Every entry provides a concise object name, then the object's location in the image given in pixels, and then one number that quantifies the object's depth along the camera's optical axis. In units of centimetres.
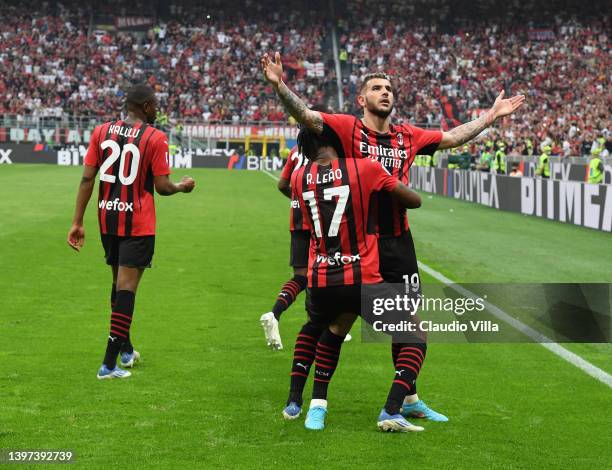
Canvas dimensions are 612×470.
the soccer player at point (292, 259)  1577
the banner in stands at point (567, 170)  6719
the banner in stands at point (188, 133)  10369
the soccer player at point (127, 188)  1387
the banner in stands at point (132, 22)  12887
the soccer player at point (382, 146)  1145
